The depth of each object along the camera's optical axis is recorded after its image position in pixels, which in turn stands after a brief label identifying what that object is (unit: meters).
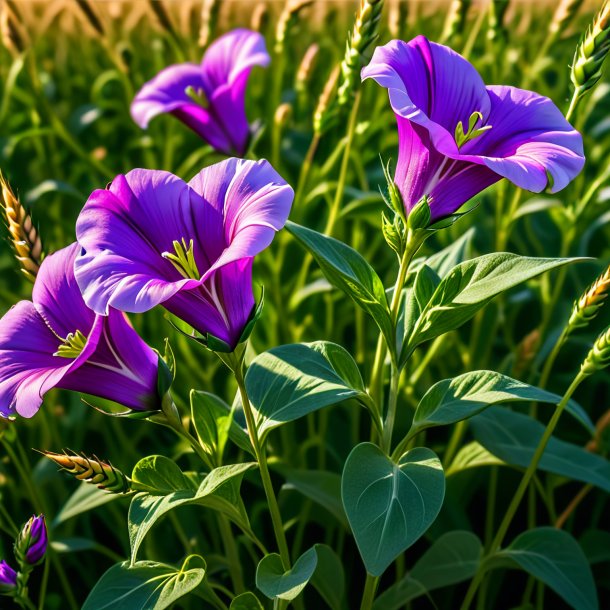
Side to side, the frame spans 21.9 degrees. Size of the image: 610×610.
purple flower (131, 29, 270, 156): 0.82
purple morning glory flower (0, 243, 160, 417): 0.58
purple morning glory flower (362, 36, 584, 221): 0.57
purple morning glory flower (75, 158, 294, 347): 0.55
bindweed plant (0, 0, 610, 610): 0.58
